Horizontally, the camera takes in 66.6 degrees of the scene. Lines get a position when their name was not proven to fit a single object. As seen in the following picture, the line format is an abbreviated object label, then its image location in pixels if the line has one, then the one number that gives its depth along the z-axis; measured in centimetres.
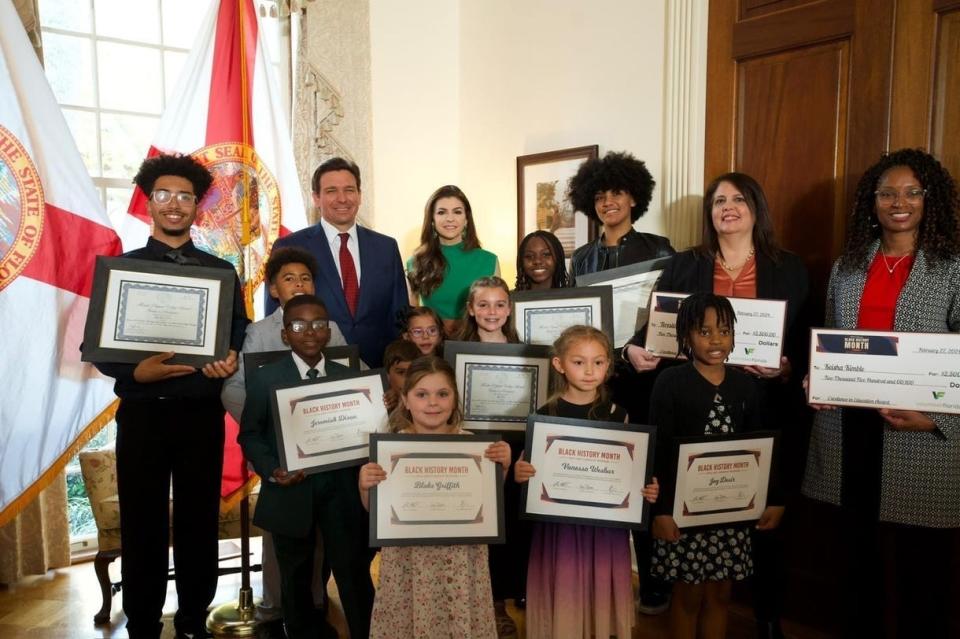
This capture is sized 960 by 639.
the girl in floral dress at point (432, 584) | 231
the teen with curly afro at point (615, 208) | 343
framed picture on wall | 451
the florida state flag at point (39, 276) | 296
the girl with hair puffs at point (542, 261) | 332
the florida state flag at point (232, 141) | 351
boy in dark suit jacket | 259
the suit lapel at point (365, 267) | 341
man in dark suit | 337
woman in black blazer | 284
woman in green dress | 366
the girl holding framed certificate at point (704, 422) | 247
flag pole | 332
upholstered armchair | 368
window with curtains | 434
